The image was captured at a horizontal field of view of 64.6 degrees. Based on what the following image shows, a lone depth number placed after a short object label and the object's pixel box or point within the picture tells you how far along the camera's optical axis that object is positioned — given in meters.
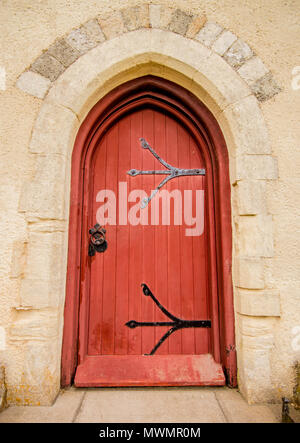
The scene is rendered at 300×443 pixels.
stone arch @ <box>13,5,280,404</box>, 1.73
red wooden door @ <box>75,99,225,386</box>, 1.94
